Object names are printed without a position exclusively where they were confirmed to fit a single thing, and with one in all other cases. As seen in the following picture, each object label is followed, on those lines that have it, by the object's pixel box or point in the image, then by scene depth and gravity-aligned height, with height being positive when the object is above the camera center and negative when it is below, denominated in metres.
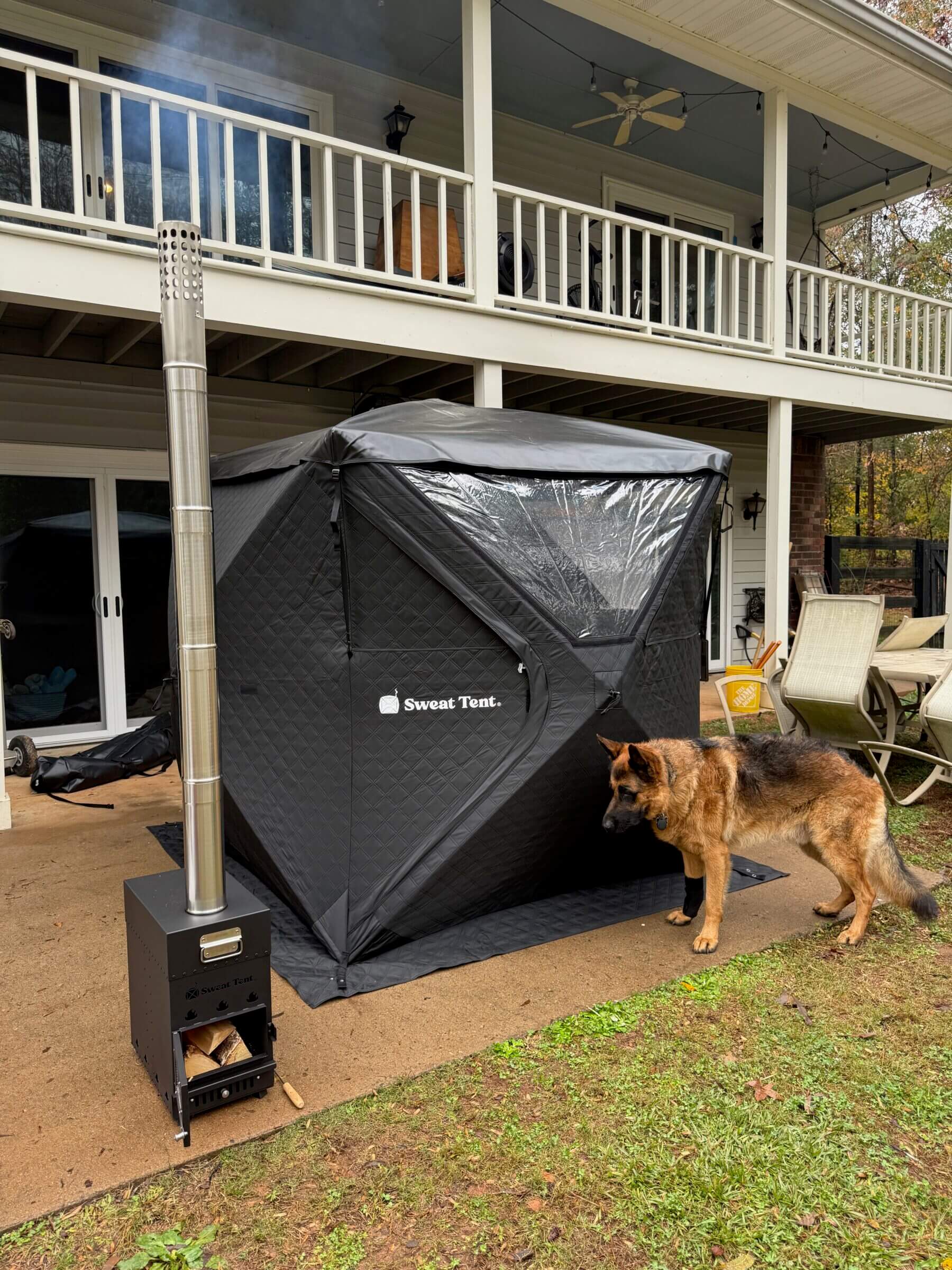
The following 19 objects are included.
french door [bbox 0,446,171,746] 6.35 +0.02
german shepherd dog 3.12 -0.85
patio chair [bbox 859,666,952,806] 4.75 -0.82
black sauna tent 3.12 -0.34
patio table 5.51 -0.58
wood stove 2.16 -0.70
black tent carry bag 5.26 -1.06
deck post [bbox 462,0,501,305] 5.50 +2.87
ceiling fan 7.08 +3.93
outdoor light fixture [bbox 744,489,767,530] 10.58 +0.92
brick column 11.09 +0.96
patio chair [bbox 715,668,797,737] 5.85 -0.87
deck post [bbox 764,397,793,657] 7.57 +0.54
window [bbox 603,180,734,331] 9.18 +3.99
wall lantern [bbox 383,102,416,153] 7.25 +3.86
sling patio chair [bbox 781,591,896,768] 5.32 -0.59
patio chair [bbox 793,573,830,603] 10.73 -0.04
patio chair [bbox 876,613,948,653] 6.61 -0.43
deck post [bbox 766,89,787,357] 7.05 +3.07
